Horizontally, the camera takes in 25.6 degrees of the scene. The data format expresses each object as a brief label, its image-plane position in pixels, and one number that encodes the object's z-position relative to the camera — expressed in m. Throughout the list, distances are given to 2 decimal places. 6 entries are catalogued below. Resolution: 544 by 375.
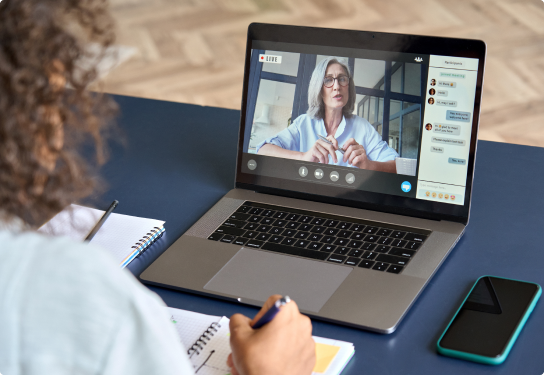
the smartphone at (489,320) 1.41
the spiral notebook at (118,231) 1.61
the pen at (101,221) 1.63
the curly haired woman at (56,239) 1.05
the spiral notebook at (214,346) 1.42
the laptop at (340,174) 1.54
